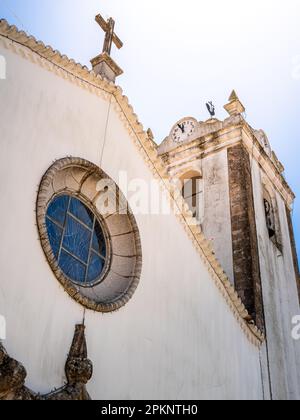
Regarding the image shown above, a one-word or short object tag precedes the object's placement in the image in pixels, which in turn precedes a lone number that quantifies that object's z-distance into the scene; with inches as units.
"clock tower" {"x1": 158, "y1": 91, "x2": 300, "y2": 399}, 437.1
